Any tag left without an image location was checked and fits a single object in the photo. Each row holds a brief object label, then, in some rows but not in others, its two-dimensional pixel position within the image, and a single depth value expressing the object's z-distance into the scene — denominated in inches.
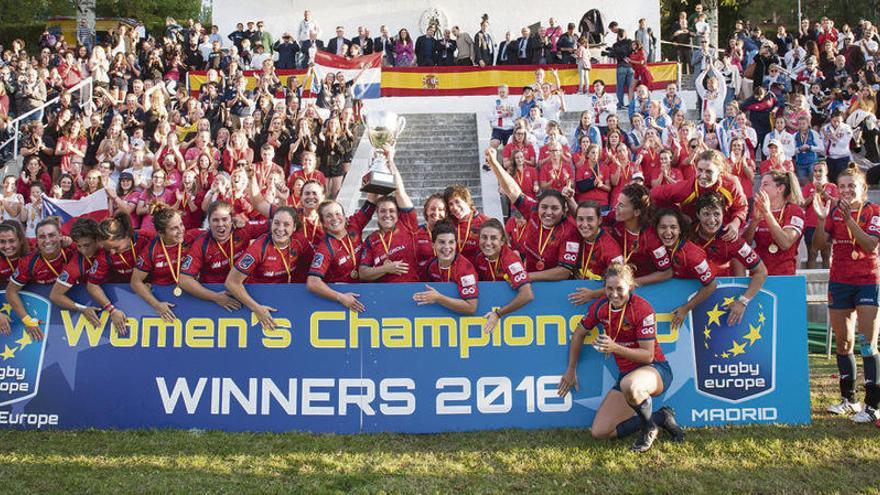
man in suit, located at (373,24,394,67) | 890.1
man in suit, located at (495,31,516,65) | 865.5
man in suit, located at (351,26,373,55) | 885.8
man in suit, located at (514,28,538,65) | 846.5
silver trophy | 282.7
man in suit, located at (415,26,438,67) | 877.2
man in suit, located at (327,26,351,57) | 863.7
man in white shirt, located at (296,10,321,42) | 922.7
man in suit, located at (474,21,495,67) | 883.4
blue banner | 259.1
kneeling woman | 236.2
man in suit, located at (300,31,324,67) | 865.5
